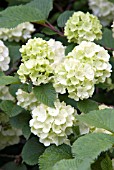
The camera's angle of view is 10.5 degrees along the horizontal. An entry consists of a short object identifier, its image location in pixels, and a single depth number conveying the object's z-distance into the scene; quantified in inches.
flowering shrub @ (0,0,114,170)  84.3
